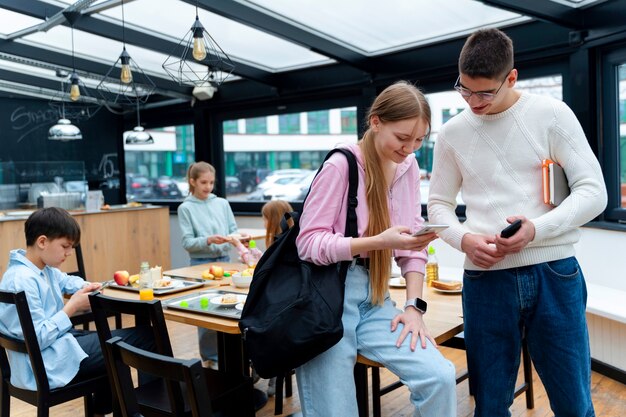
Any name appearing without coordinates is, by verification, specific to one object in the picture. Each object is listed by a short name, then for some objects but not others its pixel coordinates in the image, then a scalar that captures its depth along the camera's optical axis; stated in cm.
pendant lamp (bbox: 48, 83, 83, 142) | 558
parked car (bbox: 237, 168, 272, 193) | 675
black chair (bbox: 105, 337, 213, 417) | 134
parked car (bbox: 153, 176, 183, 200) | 780
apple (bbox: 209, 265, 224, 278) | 301
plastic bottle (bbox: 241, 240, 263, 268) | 322
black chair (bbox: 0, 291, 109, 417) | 213
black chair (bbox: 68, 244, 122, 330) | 306
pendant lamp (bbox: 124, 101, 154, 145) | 612
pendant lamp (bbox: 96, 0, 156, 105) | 404
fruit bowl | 272
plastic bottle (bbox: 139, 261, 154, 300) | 275
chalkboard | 768
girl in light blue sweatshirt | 371
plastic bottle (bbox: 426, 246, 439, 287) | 277
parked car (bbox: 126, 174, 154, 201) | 814
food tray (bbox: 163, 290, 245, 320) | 219
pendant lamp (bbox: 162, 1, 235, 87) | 324
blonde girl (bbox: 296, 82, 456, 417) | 151
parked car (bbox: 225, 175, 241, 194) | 697
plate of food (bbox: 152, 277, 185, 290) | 272
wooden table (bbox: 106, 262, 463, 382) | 199
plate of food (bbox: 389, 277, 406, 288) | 265
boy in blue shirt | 226
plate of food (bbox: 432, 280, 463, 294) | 252
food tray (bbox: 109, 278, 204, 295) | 264
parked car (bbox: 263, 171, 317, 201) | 631
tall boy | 160
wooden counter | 492
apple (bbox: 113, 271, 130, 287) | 288
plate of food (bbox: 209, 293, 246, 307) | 233
